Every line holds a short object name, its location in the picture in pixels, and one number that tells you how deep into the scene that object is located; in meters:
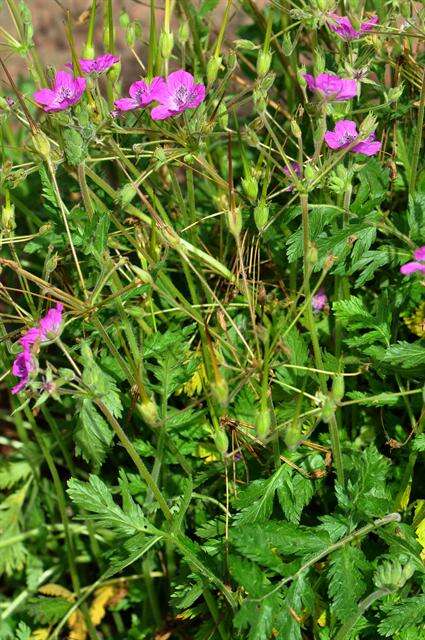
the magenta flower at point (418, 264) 0.71
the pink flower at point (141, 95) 0.79
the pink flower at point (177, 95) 0.77
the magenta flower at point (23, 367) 0.71
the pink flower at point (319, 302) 0.88
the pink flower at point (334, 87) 0.76
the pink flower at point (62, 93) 0.77
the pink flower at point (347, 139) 0.78
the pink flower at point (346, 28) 0.79
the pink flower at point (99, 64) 0.78
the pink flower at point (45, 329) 0.73
